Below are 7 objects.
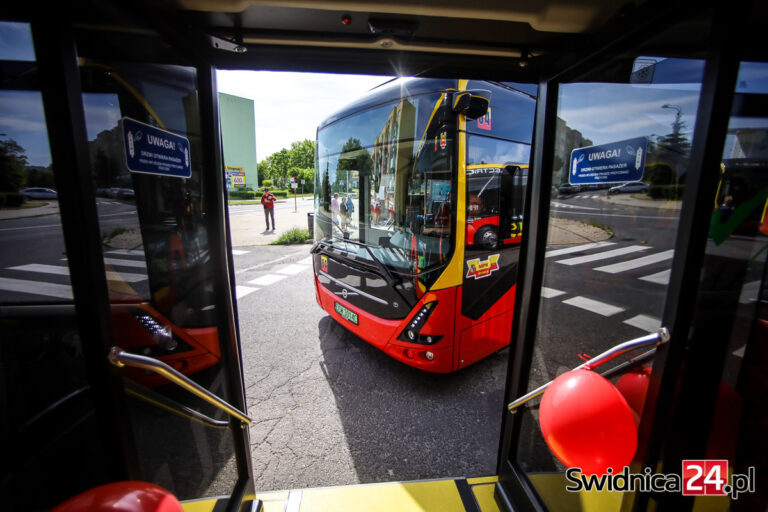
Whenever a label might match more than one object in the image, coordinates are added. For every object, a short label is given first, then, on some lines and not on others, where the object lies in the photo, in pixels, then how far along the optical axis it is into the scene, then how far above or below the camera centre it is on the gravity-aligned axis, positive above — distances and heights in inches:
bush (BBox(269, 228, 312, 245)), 461.4 -59.5
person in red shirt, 561.0 -9.4
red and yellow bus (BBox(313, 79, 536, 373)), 117.0 -6.6
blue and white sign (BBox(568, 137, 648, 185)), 55.8 +7.2
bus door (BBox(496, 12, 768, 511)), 42.8 -14.3
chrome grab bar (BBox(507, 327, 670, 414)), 42.5 -21.1
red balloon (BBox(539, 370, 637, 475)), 44.6 -31.6
